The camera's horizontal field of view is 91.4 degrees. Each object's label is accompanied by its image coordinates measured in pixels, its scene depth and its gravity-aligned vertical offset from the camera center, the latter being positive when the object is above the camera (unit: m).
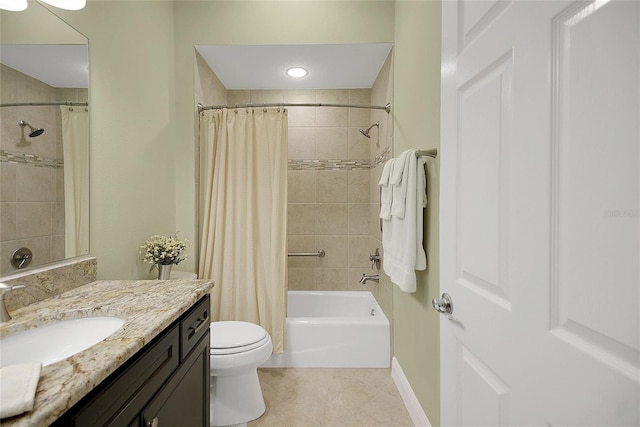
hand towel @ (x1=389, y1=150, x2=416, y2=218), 1.60 +0.15
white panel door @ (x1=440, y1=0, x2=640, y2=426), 0.47 -0.01
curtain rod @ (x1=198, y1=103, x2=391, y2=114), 2.26 +0.76
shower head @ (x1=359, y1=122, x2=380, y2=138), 2.72 +0.72
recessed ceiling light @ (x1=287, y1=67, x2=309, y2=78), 2.63 +1.18
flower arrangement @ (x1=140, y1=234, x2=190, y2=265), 1.85 -0.24
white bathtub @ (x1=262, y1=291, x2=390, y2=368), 2.30 -1.00
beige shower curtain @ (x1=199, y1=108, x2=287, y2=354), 2.27 -0.07
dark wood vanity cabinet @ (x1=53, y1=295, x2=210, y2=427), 0.67 -0.48
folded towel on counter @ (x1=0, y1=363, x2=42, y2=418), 0.49 -0.30
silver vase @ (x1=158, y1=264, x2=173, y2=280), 1.88 -0.37
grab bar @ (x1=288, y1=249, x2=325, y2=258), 3.01 -0.42
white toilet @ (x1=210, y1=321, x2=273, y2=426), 1.64 -0.92
